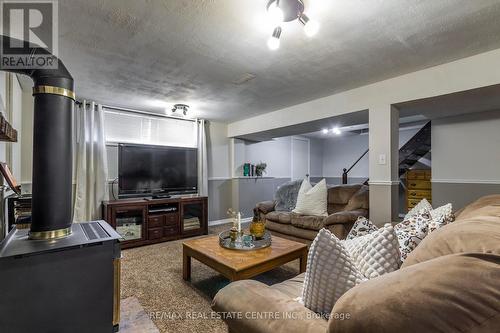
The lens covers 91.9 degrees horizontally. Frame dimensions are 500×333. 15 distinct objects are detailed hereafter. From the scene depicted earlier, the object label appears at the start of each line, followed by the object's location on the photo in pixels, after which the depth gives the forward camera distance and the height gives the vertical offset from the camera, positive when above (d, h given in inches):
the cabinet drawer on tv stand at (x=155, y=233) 143.3 -40.1
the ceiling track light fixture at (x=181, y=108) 146.9 +36.1
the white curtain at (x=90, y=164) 136.9 +1.5
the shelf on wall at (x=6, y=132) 59.1 +9.1
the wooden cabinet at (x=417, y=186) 179.0 -14.9
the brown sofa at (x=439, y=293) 20.2 -11.5
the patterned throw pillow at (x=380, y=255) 37.8 -14.2
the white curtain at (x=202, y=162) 181.8 +3.4
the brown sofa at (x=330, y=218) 112.7 -27.8
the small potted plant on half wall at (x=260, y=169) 221.0 -2.4
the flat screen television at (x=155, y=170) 144.2 -2.3
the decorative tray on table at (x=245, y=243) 85.7 -28.4
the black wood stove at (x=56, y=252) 49.5 -18.9
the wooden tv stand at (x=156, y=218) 136.0 -31.7
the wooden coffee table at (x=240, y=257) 71.5 -29.4
